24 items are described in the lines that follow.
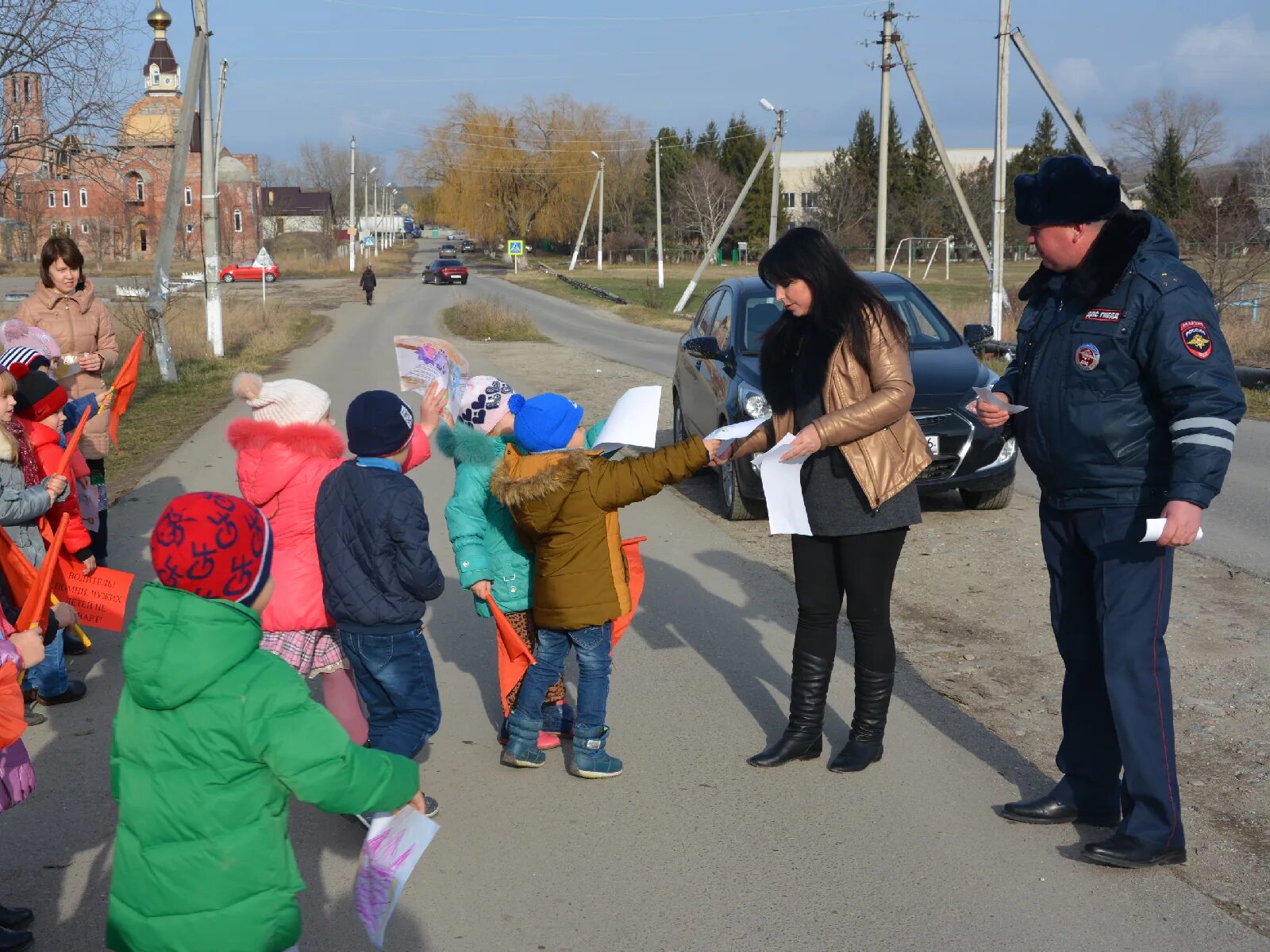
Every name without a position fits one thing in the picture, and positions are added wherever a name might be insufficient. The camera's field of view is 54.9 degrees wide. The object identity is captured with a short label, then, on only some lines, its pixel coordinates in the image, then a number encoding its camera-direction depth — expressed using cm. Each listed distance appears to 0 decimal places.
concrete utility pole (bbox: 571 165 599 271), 8796
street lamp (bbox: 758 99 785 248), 4012
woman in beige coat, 746
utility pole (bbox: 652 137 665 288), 5766
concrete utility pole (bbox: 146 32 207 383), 1975
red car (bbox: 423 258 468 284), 6475
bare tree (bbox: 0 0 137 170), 1652
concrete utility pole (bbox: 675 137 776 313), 4269
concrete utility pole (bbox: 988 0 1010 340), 2422
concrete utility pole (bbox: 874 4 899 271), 2880
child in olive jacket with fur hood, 428
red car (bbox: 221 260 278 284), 6875
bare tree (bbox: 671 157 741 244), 8469
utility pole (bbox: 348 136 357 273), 7450
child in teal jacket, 467
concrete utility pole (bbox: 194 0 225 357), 2369
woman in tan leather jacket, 439
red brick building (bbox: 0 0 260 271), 1756
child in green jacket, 264
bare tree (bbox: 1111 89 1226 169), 5728
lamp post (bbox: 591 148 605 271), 8569
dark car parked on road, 891
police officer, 360
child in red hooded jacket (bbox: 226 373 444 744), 440
